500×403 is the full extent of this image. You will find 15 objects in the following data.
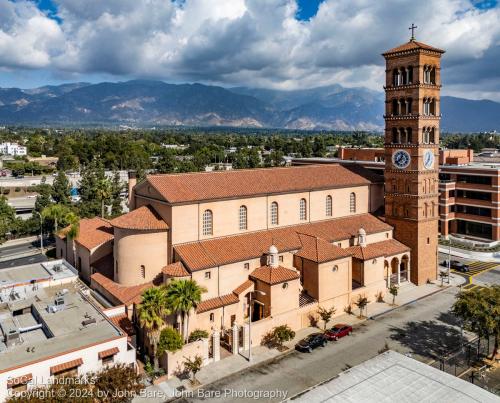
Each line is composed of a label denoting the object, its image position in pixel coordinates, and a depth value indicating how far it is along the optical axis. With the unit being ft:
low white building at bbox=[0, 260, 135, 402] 100.73
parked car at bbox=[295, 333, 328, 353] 130.72
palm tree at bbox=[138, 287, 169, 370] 115.44
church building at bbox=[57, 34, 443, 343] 143.95
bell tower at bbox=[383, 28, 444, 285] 182.09
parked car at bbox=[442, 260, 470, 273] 209.67
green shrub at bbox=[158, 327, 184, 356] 115.03
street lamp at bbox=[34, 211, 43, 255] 243.89
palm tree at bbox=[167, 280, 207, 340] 119.55
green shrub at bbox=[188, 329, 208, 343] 128.06
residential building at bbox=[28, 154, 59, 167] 592.19
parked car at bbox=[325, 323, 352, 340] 137.80
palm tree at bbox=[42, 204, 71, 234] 244.42
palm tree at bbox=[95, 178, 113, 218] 263.49
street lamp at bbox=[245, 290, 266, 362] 125.23
